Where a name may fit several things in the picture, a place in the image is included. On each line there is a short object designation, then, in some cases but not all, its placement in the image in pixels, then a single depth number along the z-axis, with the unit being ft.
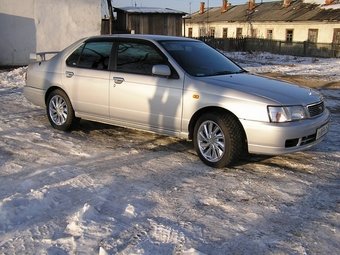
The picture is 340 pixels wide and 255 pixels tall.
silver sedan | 14.37
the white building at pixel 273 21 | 111.96
